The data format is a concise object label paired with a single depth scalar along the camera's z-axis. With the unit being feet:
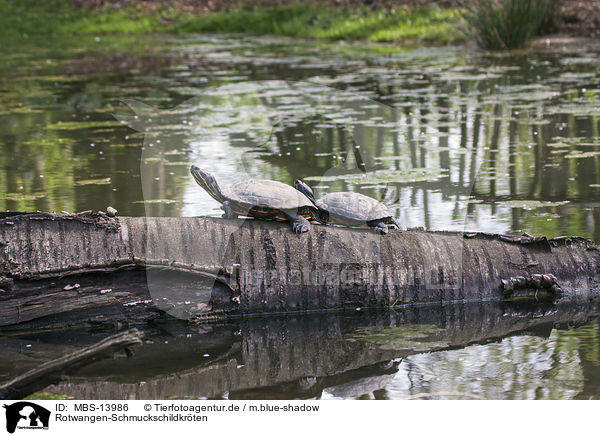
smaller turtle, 18.66
